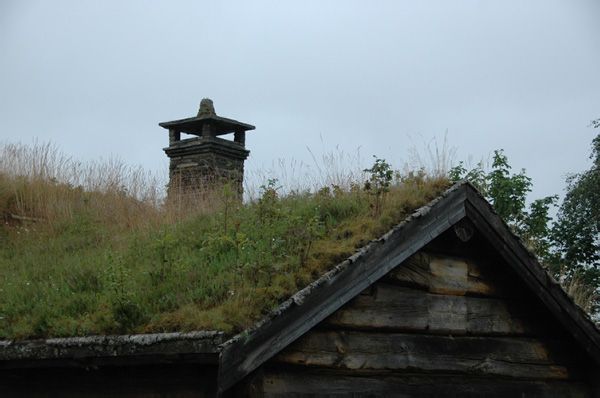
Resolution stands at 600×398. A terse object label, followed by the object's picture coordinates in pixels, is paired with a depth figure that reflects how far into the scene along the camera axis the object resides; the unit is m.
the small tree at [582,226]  19.61
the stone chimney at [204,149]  13.16
